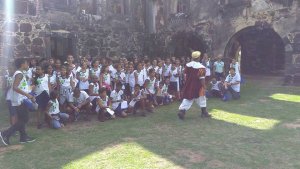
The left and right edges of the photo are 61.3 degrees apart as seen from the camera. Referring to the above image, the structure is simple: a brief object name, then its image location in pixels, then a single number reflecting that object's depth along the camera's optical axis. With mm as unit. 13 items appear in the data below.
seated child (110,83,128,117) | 5949
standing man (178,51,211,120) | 5526
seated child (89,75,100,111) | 5834
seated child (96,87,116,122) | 5669
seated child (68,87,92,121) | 5600
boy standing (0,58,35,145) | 4189
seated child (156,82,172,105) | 7020
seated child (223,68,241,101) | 7538
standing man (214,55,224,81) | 8661
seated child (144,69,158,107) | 6623
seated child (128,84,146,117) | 6156
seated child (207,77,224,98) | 7717
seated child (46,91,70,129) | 5122
